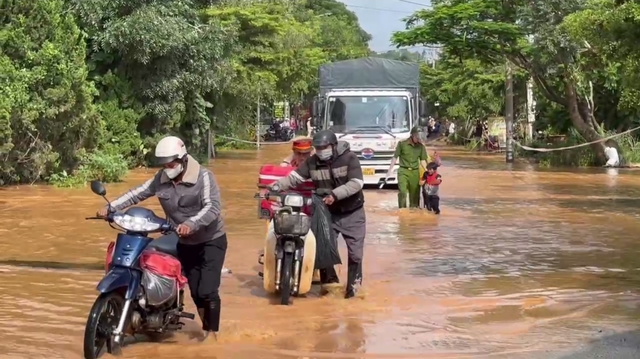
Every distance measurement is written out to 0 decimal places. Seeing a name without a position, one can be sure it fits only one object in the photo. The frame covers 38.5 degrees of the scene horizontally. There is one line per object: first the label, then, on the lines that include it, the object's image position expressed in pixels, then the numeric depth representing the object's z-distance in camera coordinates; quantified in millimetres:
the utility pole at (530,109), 39438
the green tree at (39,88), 18875
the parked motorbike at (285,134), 58734
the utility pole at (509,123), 33812
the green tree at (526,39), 28453
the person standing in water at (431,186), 15359
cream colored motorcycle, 7906
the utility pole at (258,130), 43612
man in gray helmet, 8164
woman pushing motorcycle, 6336
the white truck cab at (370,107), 20664
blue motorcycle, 5984
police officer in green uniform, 14891
